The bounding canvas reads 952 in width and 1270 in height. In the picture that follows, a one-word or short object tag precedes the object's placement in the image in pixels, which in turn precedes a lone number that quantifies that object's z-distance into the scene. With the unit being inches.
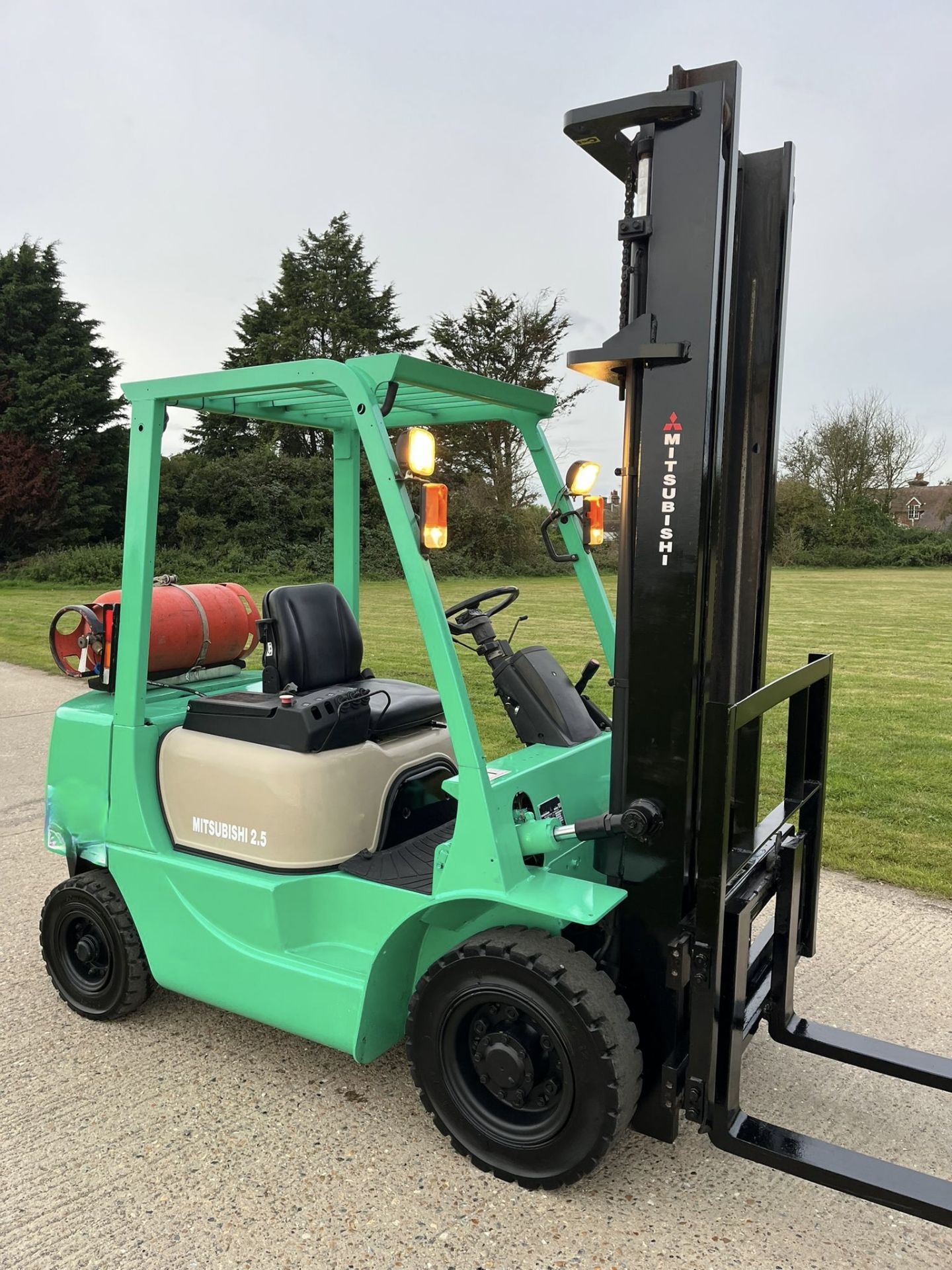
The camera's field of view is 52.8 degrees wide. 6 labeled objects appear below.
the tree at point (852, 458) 1551.4
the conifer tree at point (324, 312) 1364.4
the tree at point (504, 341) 1273.4
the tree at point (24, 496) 1124.5
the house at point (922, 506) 1621.6
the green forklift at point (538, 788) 99.8
